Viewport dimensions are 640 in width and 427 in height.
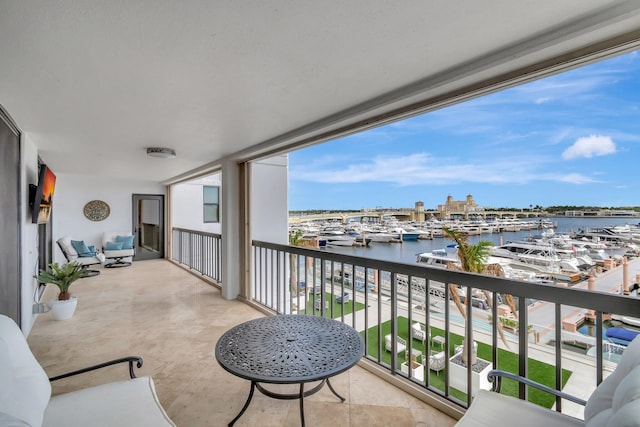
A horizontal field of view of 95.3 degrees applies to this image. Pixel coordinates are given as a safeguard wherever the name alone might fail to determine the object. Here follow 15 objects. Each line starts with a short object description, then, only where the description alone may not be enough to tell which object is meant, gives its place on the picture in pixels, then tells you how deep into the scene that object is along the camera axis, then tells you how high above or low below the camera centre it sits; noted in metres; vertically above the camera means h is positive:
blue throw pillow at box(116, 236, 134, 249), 7.33 -0.72
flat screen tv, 3.35 +0.19
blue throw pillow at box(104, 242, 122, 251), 7.22 -0.84
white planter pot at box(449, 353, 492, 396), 2.45 -1.45
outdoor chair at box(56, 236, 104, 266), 6.29 -0.93
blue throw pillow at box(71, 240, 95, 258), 6.59 -0.81
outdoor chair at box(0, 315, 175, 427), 1.18 -0.95
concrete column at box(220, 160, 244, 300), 4.53 -0.25
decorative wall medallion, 7.39 +0.06
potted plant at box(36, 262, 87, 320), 3.69 -0.95
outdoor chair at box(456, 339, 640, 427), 0.83 -0.84
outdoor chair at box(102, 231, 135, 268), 7.12 -0.88
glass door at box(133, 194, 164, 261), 8.02 -0.37
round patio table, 1.54 -0.85
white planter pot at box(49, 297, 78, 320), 3.69 -1.22
